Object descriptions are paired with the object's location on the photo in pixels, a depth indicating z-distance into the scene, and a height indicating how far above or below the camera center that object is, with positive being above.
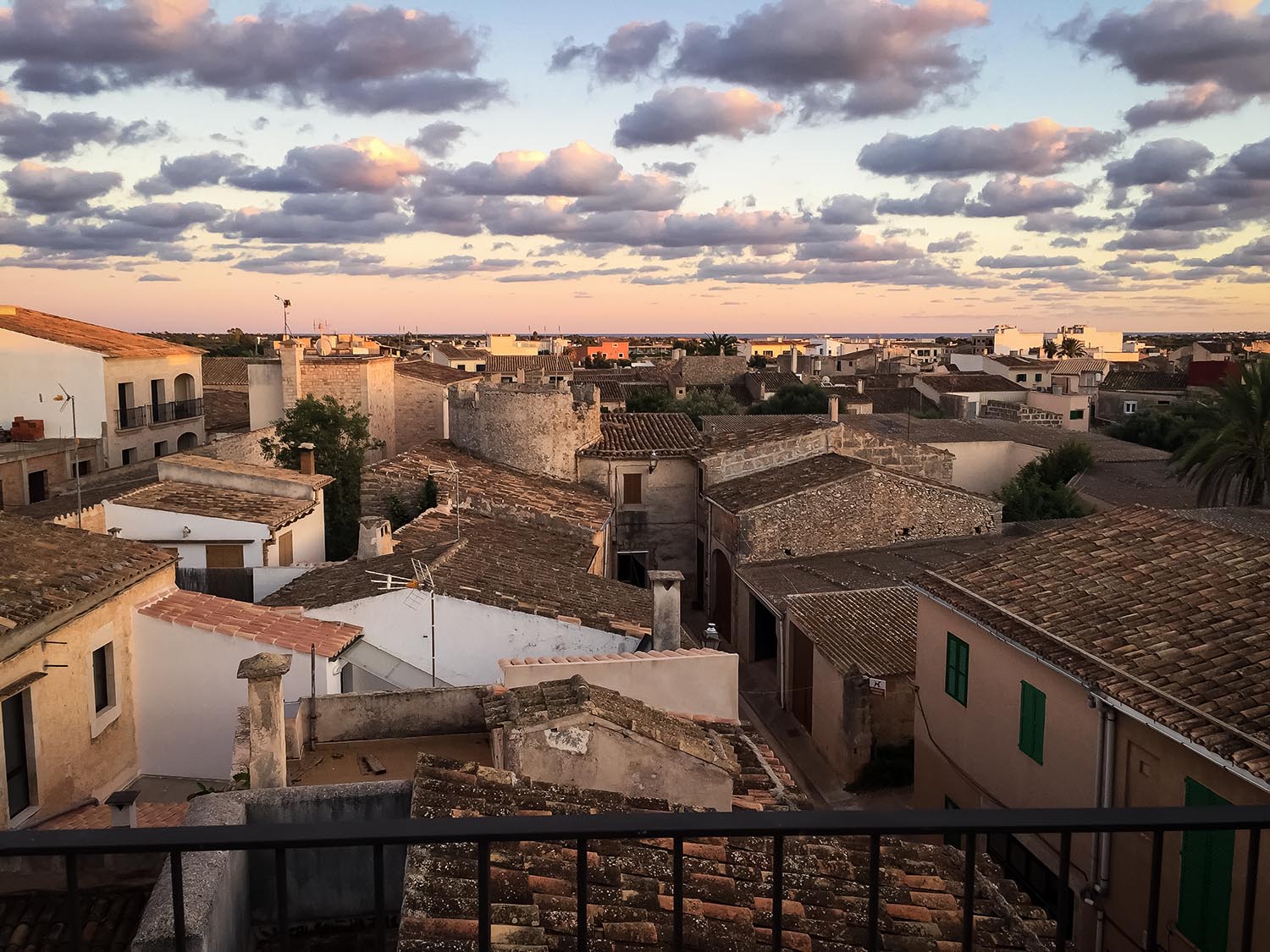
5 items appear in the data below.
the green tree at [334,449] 23.59 -2.46
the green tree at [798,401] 54.00 -2.52
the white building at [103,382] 31.41 -0.89
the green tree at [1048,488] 28.34 -4.01
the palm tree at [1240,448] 25.30 -2.37
